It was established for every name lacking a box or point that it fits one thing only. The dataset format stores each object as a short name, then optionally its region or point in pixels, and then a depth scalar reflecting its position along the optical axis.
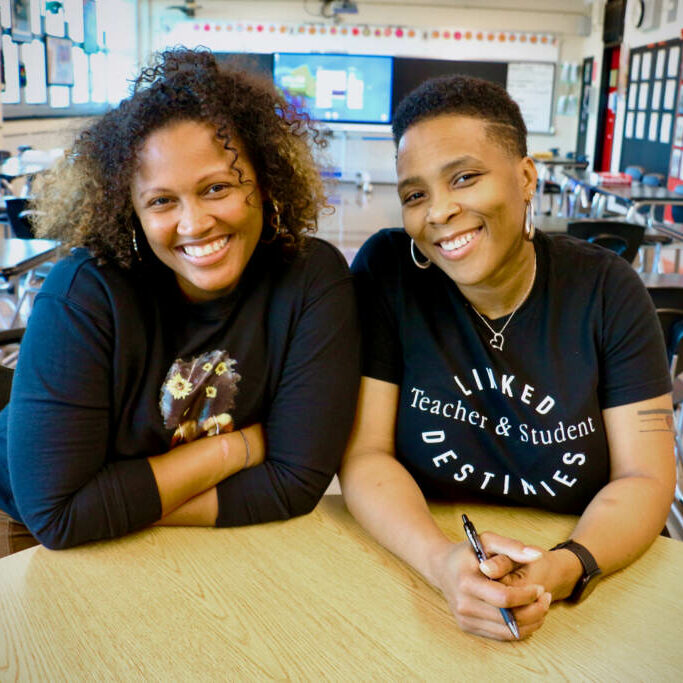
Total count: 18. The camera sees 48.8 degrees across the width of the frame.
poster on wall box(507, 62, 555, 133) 12.48
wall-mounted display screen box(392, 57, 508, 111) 12.33
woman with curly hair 1.13
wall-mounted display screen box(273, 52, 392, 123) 12.22
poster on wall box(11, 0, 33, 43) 7.67
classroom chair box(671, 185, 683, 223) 6.40
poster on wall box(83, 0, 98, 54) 10.22
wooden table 0.87
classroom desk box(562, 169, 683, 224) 6.02
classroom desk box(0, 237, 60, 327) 3.01
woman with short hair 1.22
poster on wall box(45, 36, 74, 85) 8.95
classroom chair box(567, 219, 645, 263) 4.05
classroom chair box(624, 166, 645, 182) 8.12
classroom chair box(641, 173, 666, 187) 7.62
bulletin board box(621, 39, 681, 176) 8.94
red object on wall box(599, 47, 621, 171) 11.37
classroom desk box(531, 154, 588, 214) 9.63
